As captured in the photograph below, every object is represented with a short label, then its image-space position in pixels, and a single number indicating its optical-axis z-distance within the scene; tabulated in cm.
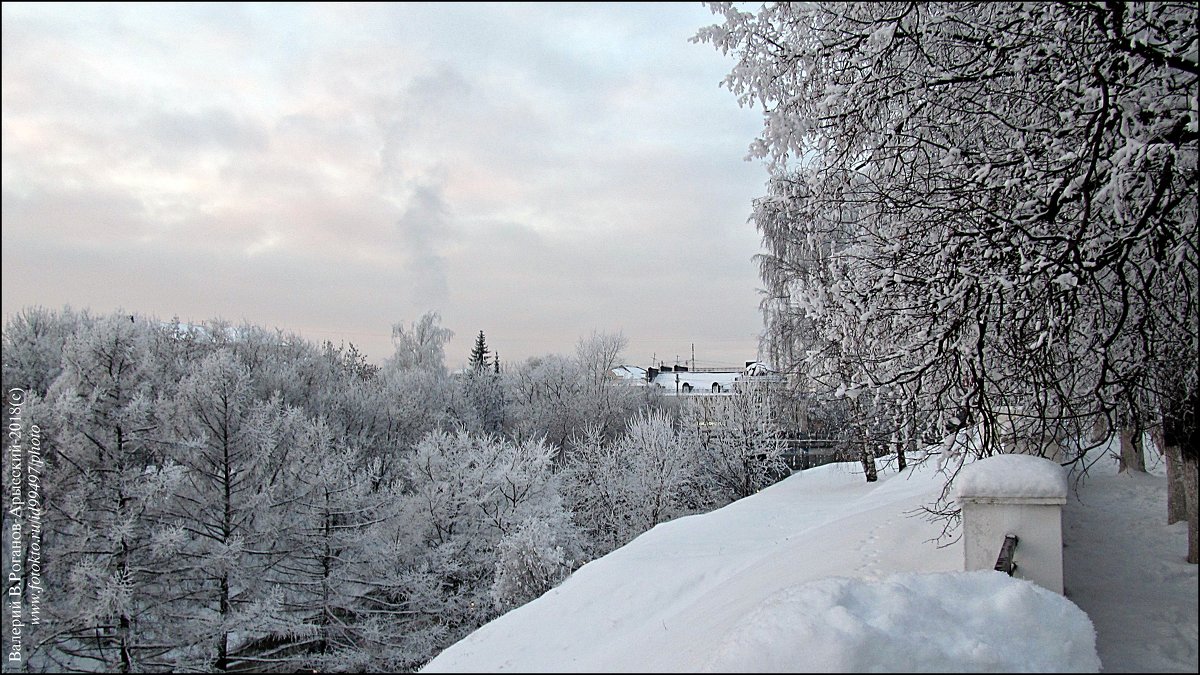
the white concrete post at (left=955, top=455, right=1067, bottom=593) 366
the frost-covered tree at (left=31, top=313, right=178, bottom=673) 1520
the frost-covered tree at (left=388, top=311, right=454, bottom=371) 4078
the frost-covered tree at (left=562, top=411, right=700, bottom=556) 2439
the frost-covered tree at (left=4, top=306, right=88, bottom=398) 1738
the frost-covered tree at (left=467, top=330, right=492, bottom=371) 4684
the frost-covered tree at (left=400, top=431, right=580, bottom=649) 2034
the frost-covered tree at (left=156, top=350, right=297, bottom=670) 1683
